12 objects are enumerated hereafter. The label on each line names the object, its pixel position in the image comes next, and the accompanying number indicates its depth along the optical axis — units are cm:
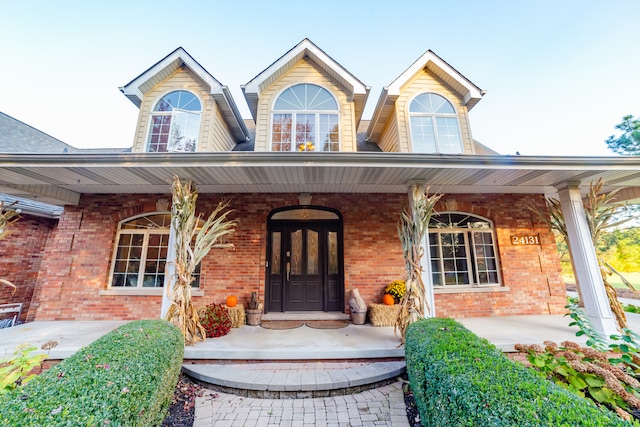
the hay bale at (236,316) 475
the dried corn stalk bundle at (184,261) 364
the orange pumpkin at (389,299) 499
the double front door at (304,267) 553
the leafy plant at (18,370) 174
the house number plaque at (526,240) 576
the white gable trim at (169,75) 542
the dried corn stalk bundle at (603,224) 423
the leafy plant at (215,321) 414
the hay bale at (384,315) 477
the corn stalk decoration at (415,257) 372
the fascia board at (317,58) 552
